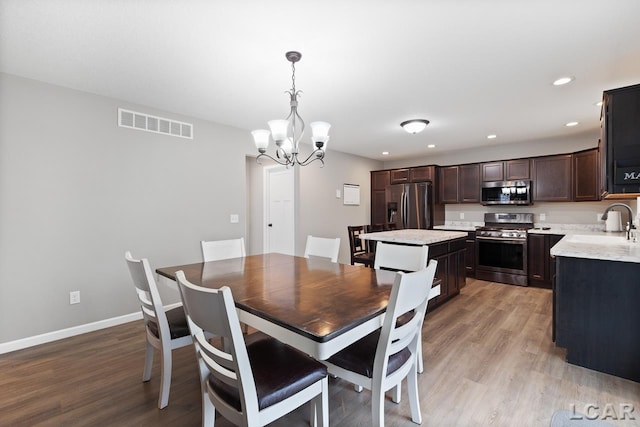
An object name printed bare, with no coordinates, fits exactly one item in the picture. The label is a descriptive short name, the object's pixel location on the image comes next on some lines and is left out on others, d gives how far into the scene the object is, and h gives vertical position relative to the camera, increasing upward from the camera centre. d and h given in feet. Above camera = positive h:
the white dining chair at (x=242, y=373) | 3.42 -2.37
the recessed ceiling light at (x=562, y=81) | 8.44 +3.88
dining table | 3.69 -1.43
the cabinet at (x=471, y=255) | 16.16 -2.51
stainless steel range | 14.60 -2.12
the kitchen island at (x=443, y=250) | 10.39 -1.55
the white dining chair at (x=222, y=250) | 8.80 -1.17
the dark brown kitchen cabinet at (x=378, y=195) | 20.56 +1.23
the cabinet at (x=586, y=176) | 13.58 +1.65
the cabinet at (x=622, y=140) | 7.31 +1.81
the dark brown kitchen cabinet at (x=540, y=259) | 13.91 -2.39
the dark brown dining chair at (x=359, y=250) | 11.74 -1.77
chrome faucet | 9.52 -0.69
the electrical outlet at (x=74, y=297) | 9.03 -2.62
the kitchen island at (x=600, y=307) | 6.54 -2.36
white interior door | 16.35 +0.10
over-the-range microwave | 15.46 +1.01
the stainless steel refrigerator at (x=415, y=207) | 17.71 +0.30
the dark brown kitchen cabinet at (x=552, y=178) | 14.41 +1.63
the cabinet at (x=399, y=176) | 19.49 +2.47
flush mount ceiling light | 11.88 +3.61
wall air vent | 10.09 +3.37
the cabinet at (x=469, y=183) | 17.19 +1.66
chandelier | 7.22 +2.07
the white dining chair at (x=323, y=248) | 8.78 -1.13
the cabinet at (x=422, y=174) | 18.30 +2.46
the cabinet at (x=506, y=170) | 15.51 +2.26
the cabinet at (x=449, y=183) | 18.04 +1.76
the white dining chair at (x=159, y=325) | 5.48 -2.32
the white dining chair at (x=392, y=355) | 4.07 -2.34
